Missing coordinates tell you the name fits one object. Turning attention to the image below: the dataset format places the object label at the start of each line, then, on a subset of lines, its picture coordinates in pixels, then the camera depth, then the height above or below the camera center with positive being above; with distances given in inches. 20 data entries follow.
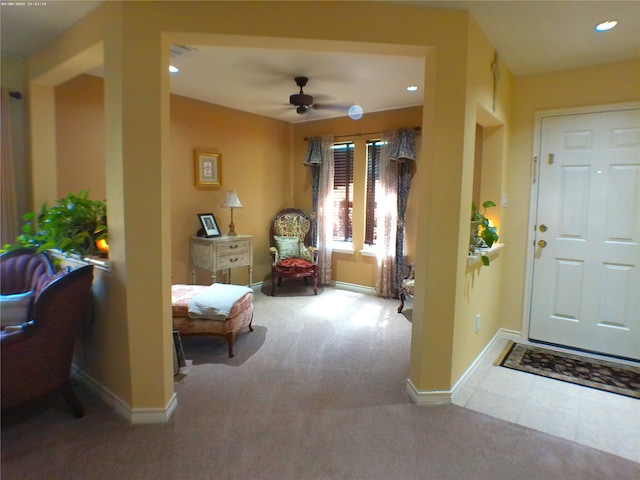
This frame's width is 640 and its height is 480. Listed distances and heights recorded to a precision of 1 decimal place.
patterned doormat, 104.0 -48.7
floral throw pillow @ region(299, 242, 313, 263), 200.4 -24.4
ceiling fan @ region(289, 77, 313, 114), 139.7 +43.9
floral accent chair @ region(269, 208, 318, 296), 190.9 -22.2
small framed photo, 171.3 -7.9
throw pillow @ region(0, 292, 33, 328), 85.0 -25.1
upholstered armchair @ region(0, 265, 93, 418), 74.1 -30.4
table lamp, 175.1 +4.0
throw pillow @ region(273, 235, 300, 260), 202.4 -21.0
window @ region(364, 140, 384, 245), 193.3 +12.8
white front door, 114.7 -6.1
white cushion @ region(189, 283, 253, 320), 115.6 -31.4
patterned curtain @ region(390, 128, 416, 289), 175.8 +21.3
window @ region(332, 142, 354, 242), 204.8 +12.6
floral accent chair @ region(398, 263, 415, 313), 160.9 -33.8
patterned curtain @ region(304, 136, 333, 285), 204.2 +8.1
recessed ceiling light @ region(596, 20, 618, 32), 88.0 +48.2
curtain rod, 190.4 +42.5
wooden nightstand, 163.9 -21.0
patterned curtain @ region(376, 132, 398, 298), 183.6 -5.5
